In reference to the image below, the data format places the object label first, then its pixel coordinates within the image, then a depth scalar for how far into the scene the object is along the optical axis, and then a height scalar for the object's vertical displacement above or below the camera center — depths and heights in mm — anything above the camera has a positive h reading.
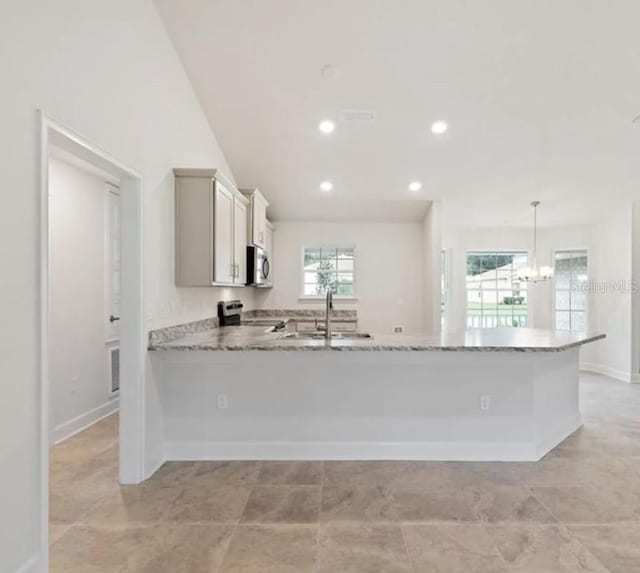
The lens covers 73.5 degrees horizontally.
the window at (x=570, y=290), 7258 -102
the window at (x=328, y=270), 7023 +236
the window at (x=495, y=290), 7809 -107
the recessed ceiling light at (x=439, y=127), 4312 +1606
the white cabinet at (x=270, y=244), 6480 +626
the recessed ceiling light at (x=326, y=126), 4298 +1614
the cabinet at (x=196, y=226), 3580 +492
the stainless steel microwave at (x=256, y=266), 4992 +221
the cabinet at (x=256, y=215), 4934 +829
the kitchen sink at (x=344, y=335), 4013 -515
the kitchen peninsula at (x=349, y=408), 3357 -980
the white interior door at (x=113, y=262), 4629 +250
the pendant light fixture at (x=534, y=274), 5810 +139
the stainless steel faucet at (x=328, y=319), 3545 -291
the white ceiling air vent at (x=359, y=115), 4117 +1652
